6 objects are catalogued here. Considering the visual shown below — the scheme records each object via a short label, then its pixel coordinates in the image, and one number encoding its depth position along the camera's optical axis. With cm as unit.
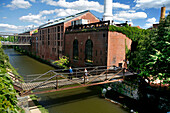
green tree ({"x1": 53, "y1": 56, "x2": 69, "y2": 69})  2332
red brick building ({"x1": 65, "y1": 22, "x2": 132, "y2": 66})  1652
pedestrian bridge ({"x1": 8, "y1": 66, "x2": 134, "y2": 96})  898
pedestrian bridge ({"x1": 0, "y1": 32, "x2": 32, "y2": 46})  4175
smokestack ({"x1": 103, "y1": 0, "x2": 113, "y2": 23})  1995
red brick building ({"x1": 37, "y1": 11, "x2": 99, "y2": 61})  2458
